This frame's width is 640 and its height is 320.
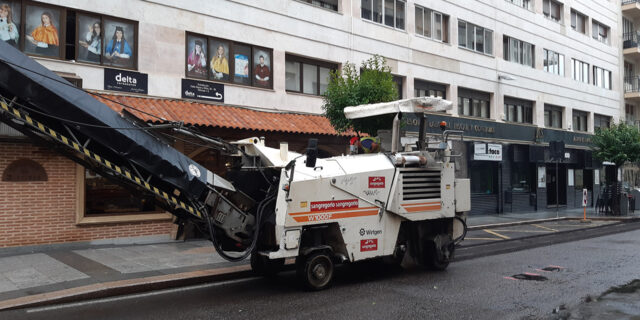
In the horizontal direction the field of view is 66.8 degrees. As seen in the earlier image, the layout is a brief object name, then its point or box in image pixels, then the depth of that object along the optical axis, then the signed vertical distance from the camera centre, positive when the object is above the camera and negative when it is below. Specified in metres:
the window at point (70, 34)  10.48 +3.19
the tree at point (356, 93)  12.18 +2.06
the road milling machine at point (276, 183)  5.74 -0.14
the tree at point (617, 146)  21.70 +1.25
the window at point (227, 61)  12.95 +3.15
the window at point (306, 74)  15.22 +3.20
